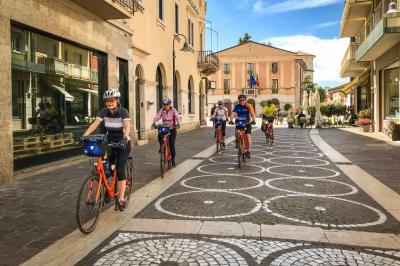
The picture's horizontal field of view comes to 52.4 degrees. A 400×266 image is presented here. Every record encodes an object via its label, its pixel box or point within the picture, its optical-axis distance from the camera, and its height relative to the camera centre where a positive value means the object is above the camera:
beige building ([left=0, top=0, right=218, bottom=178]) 8.88 +1.56
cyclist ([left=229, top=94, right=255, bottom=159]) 11.02 +0.22
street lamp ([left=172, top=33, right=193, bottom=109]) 20.35 +2.61
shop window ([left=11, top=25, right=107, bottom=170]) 9.20 +0.71
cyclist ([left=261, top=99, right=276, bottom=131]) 16.40 +0.27
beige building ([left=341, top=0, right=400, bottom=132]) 16.60 +3.35
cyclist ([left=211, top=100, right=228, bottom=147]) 14.20 +0.18
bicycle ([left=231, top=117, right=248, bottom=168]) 10.27 -0.41
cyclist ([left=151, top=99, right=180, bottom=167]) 9.95 +0.06
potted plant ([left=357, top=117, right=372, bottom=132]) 23.96 -0.37
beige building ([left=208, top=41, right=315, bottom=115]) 71.75 +8.02
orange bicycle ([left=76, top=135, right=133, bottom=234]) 4.86 -0.86
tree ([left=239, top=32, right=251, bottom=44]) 85.44 +17.13
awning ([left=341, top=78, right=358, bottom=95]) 35.98 +2.92
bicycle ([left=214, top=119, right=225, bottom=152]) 13.77 -0.48
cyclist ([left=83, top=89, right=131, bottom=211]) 5.76 -0.17
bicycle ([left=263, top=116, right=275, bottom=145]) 16.50 -0.38
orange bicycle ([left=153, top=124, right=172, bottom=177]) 9.08 -0.56
